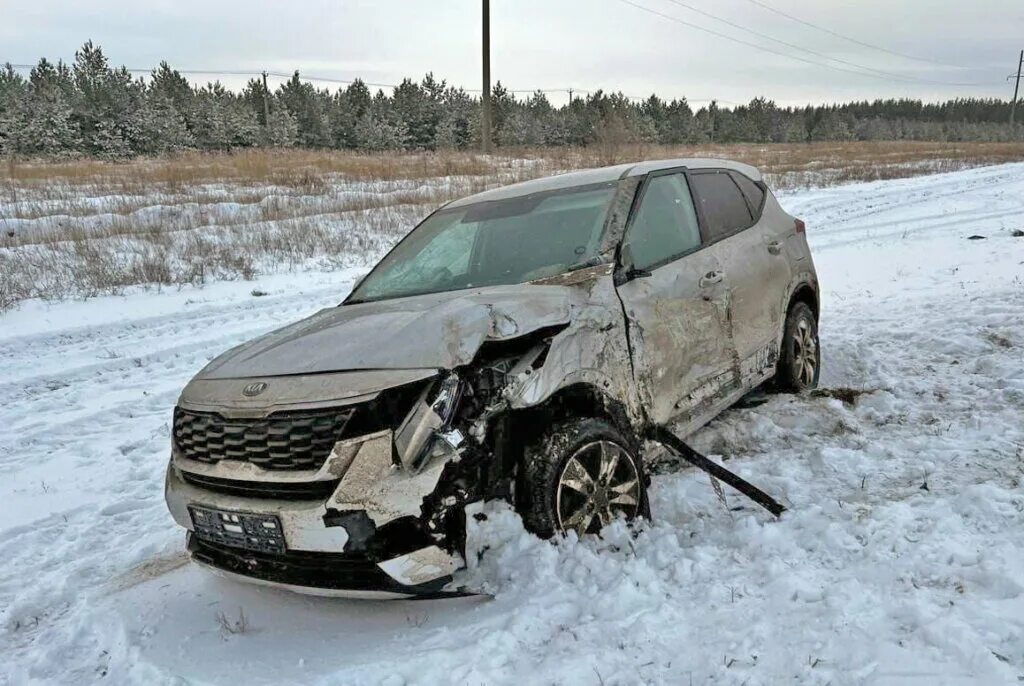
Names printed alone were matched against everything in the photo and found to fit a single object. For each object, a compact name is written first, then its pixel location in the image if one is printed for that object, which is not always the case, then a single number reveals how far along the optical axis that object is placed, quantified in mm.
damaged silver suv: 2402
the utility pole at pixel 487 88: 29138
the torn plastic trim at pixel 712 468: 3238
